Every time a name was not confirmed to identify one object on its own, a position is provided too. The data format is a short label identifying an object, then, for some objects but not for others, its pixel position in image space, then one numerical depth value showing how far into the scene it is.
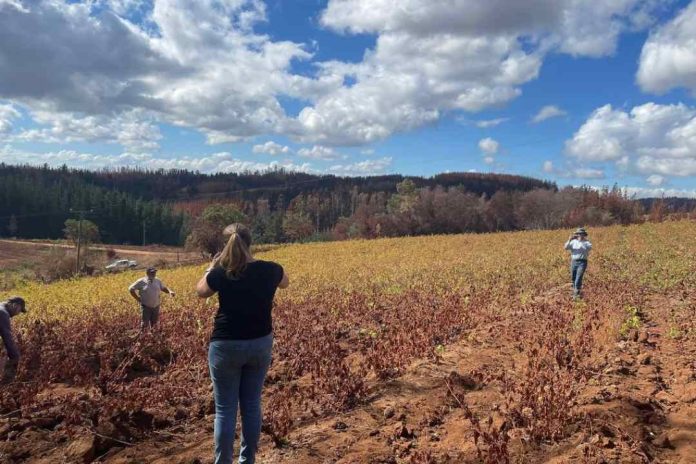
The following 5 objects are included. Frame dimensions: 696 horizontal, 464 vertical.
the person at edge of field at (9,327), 7.02
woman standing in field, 3.66
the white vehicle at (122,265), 41.12
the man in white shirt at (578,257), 10.62
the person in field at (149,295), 9.54
